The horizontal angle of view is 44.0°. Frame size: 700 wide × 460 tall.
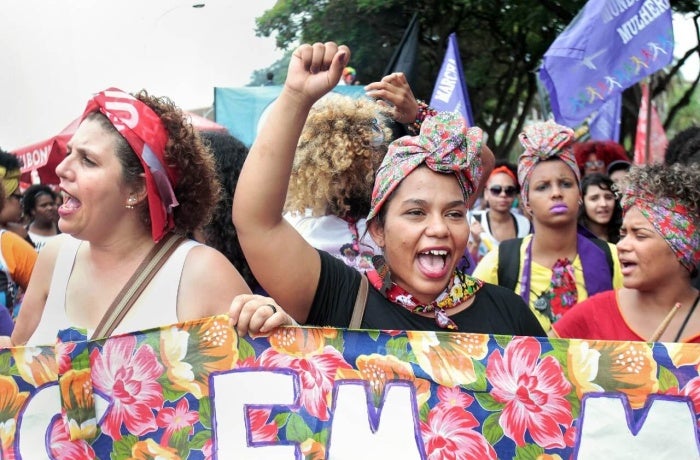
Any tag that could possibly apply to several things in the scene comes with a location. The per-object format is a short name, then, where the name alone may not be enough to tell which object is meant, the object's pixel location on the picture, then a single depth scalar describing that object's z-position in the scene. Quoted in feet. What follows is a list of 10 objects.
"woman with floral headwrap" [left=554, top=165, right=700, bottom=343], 9.72
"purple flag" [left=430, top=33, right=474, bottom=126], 25.68
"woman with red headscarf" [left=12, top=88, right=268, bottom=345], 8.00
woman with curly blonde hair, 10.75
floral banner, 6.61
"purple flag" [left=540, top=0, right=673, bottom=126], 19.49
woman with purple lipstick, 12.78
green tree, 49.67
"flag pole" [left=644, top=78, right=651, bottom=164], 24.56
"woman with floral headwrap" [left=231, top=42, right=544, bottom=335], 7.02
